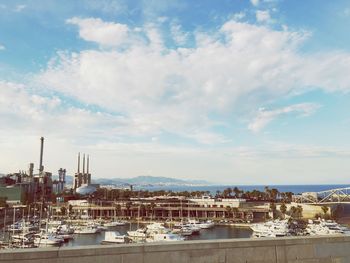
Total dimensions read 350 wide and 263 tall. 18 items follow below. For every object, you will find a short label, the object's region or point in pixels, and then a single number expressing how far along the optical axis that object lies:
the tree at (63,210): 143.02
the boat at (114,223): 115.53
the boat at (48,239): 80.56
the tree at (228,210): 127.03
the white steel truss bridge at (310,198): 139.20
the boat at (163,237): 80.00
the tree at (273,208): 123.29
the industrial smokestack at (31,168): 197.59
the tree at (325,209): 118.17
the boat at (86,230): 102.56
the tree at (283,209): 122.25
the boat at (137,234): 85.46
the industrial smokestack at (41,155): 191.25
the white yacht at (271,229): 85.75
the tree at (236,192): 161.50
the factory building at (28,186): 147.38
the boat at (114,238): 81.56
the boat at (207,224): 106.22
